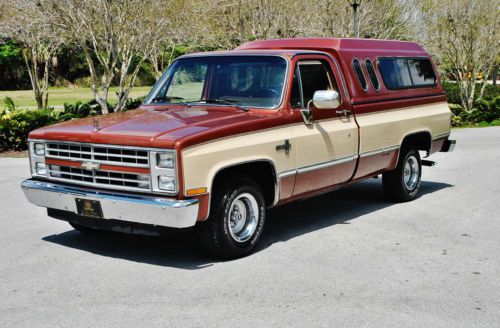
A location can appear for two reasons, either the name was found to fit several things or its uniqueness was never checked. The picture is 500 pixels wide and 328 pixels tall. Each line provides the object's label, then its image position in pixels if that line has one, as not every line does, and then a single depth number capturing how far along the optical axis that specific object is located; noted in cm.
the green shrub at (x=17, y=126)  1471
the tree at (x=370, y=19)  2406
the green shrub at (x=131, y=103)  1817
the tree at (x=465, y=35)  2394
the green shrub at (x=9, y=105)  1564
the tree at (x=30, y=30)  1526
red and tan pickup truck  600
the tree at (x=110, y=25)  1466
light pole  1933
